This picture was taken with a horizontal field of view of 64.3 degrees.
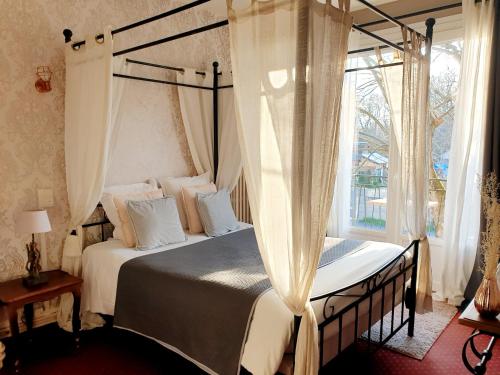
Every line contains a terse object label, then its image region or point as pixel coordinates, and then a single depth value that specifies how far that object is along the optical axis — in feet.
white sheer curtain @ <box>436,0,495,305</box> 10.60
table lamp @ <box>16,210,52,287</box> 8.37
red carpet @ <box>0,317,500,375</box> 8.23
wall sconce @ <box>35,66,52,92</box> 9.30
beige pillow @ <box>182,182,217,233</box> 11.27
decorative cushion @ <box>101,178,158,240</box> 10.12
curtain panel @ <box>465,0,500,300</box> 10.35
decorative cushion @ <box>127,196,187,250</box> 9.57
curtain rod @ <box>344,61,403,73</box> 10.42
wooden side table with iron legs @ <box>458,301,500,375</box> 6.19
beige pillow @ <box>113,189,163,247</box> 9.77
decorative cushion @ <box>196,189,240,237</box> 11.01
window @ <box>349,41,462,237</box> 12.26
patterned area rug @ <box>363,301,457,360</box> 9.04
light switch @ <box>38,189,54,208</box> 9.53
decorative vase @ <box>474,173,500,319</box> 6.42
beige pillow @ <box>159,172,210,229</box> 11.64
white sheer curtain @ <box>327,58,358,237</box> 13.16
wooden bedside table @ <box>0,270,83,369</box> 7.96
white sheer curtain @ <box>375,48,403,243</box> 11.31
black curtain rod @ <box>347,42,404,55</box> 10.39
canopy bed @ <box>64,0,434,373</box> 5.45
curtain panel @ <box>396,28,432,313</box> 8.51
